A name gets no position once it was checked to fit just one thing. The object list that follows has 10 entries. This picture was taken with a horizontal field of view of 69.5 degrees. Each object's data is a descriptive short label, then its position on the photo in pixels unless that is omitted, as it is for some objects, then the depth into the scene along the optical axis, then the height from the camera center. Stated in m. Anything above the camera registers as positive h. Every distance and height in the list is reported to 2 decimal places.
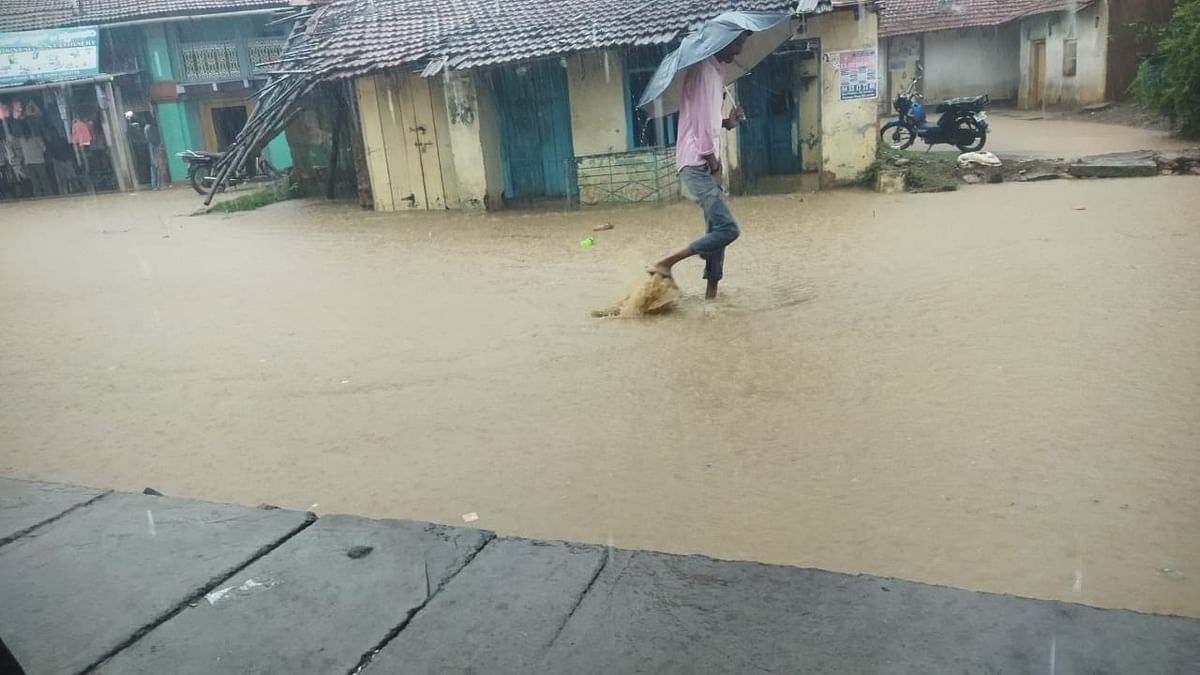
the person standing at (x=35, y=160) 23.22 +0.45
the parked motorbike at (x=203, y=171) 19.42 -0.25
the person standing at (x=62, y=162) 23.56 +0.31
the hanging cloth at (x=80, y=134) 22.78 +0.99
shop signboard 21.58 +2.95
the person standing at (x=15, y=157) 22.98 +0.55
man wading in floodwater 5.70 -0.24
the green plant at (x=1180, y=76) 13.04 -0.09
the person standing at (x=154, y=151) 24.28 +0.40
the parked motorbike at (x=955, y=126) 14.67 -0.58
